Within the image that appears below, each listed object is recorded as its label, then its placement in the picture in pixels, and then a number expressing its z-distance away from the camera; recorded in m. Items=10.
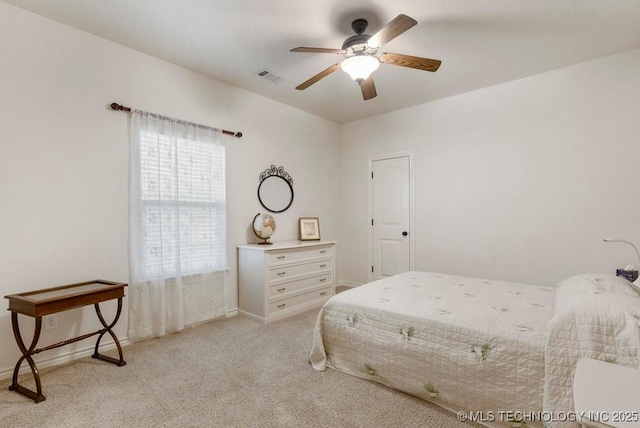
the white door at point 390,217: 4.48
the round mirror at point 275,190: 4.07
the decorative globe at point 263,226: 3.79
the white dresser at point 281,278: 3.45
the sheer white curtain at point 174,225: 2.89
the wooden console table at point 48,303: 1.99
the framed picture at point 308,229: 4.45
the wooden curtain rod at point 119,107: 2.74
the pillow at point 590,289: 1.72
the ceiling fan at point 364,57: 2.29
